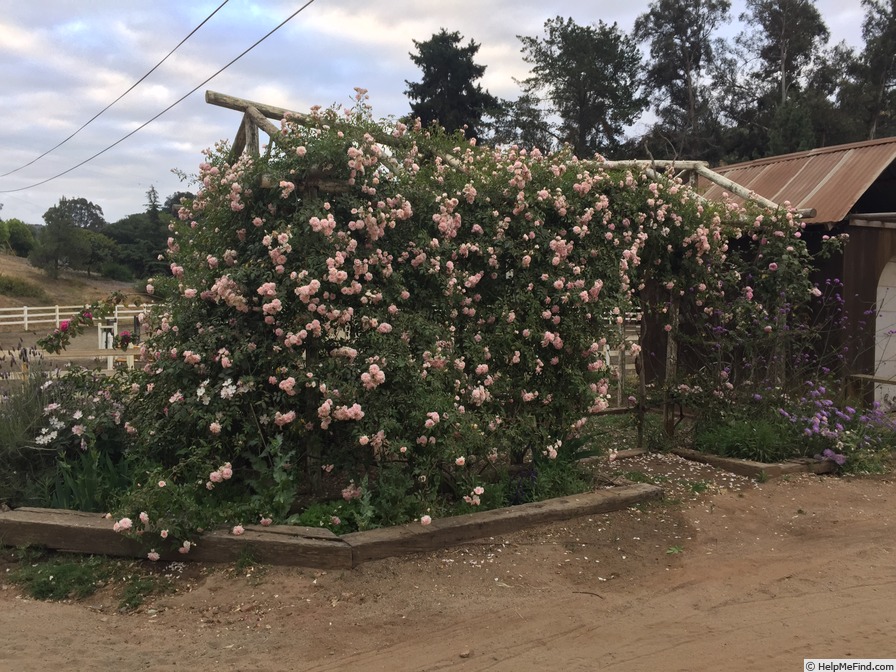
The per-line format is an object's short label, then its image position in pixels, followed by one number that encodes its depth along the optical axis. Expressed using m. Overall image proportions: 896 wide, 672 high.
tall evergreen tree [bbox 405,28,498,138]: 34.19
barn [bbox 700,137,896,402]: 8.55
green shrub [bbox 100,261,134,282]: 51.69
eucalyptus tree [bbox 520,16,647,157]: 35.78
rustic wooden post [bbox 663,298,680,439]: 7.37
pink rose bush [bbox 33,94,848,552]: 4.71
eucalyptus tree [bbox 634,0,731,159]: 39.06
